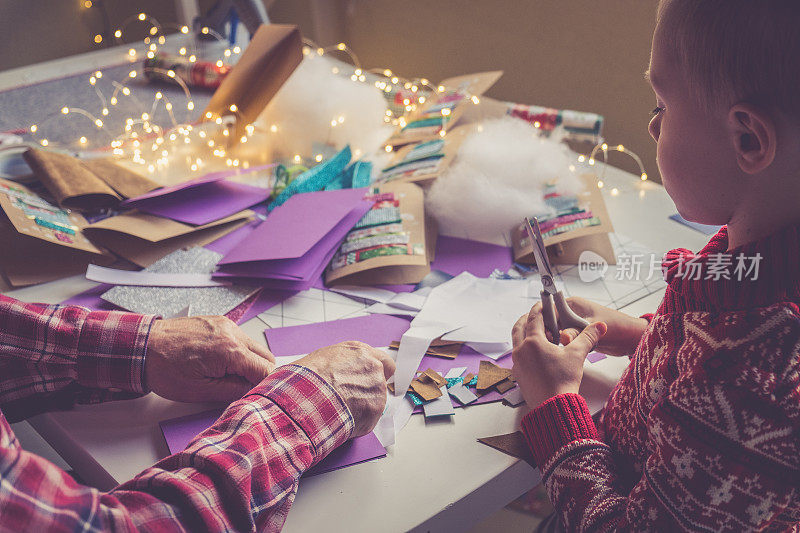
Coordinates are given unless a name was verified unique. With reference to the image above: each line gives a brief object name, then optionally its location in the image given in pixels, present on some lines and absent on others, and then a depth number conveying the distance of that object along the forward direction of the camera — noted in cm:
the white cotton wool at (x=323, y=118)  126
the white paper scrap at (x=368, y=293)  84
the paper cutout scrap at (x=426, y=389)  67
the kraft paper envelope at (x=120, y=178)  103
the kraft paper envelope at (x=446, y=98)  117
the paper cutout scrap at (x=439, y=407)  65
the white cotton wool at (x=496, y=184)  96
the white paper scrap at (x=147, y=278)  86
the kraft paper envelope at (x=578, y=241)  89
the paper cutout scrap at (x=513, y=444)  61
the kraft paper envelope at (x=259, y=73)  125
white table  55
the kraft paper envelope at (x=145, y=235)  92
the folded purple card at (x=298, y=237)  86
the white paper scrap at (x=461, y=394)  67
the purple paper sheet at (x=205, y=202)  98
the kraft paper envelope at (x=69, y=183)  98
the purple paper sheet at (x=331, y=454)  59
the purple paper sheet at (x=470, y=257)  91
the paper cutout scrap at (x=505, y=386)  69
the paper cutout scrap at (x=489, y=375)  69
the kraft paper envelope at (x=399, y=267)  86
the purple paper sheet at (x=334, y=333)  76
